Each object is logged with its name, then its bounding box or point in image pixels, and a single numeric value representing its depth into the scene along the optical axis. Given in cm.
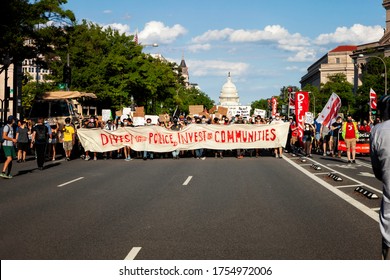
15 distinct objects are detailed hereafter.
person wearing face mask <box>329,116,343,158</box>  2607
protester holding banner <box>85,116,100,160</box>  2520
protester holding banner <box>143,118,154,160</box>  2486
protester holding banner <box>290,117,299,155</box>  2812
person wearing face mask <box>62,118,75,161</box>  2425
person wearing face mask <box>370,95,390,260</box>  432
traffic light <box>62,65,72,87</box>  3435
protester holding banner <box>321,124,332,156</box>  2719
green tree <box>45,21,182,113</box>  5416
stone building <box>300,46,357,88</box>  16038
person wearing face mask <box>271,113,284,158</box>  2556
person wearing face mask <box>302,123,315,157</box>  2557
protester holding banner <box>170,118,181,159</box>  2519
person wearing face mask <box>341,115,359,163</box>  2128
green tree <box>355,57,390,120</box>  7619
